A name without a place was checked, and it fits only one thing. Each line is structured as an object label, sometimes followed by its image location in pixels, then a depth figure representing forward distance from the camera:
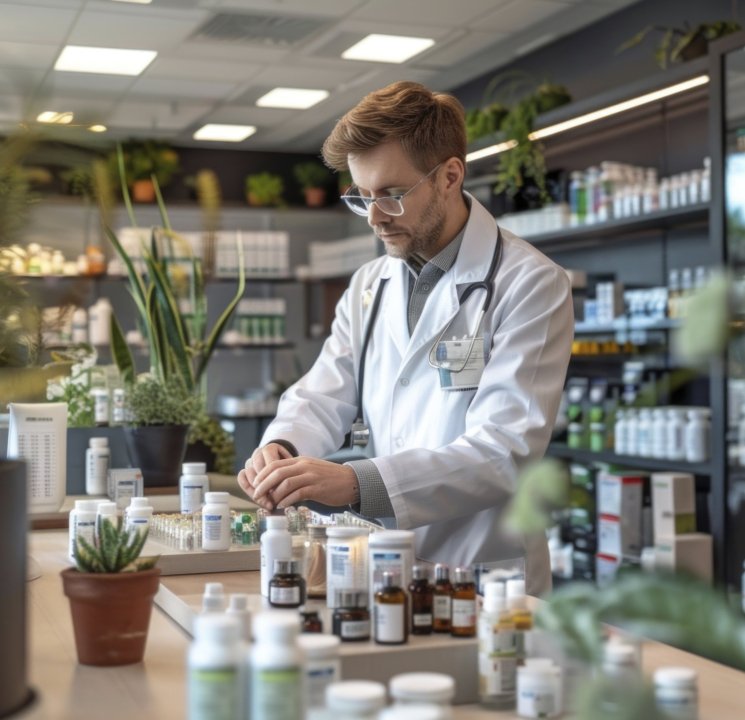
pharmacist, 2.11
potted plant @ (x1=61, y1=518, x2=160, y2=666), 1.32
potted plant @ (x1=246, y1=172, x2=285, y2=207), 9.22
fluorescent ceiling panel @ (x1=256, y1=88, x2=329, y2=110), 7.49
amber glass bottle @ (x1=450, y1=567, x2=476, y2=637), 1.31
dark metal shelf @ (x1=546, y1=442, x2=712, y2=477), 4.19
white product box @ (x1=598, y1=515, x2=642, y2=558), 4.63
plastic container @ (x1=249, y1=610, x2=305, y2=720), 0.86
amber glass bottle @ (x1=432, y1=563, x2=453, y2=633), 1.32
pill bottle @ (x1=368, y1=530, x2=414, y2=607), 1.31
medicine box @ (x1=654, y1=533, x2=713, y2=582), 4.22
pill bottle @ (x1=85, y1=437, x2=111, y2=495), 3.02
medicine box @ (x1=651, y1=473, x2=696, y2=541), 4.39
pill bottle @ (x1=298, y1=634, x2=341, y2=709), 1.02
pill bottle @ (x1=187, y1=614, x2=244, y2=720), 0.87
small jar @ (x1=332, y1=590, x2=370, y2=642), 1.27
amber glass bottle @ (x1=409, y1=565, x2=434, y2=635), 1.31
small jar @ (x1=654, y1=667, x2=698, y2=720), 0.99
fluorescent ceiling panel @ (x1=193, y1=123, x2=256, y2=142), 8.65
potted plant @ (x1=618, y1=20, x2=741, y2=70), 4.38
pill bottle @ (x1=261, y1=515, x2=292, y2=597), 1.52
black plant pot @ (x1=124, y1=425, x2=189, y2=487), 3.20
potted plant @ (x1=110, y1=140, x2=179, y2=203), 8.62
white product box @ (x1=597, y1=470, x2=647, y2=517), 4.60
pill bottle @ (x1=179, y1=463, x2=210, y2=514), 2.30
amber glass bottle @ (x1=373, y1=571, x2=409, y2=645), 1.26
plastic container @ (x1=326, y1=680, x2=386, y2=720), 0.89
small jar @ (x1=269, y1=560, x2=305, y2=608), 1.42
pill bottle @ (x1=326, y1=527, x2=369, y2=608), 1.36
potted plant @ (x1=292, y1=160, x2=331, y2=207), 9.48
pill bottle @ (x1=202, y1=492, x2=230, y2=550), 1.86
